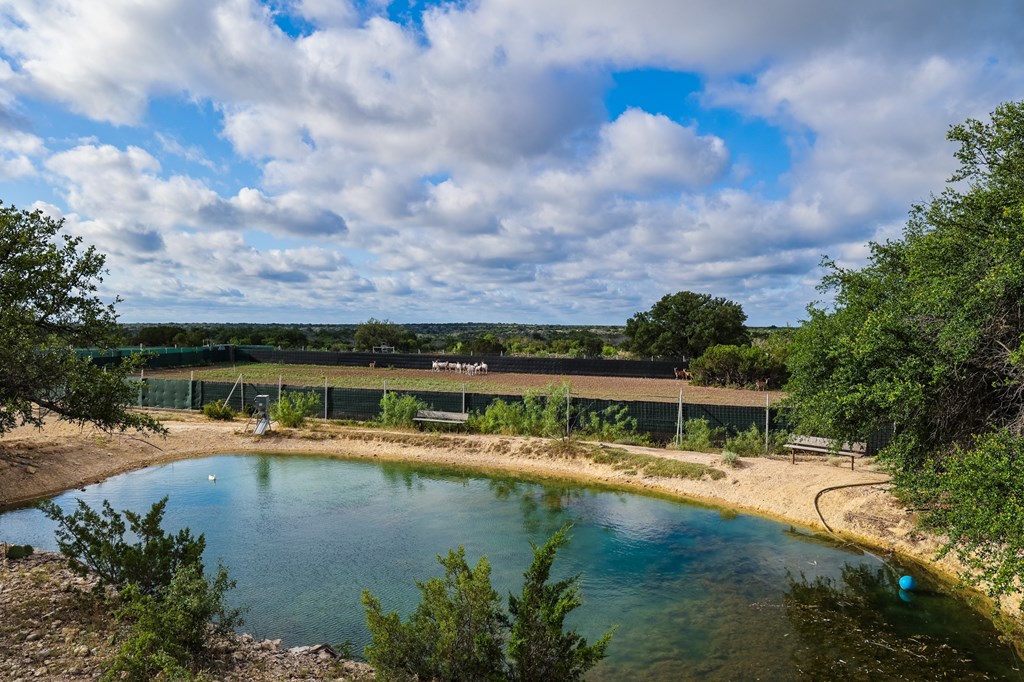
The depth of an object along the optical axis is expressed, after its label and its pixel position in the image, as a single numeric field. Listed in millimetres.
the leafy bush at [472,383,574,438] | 23516
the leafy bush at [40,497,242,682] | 6855
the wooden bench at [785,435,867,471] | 18469
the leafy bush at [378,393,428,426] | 25656
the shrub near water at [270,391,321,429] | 26109
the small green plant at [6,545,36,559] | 11075
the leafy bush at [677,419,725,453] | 21531
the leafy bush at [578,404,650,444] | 23047
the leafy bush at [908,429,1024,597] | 7488
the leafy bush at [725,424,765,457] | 20500
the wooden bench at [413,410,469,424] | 25188
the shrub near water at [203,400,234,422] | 28188
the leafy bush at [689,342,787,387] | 41709
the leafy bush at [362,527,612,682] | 6816
